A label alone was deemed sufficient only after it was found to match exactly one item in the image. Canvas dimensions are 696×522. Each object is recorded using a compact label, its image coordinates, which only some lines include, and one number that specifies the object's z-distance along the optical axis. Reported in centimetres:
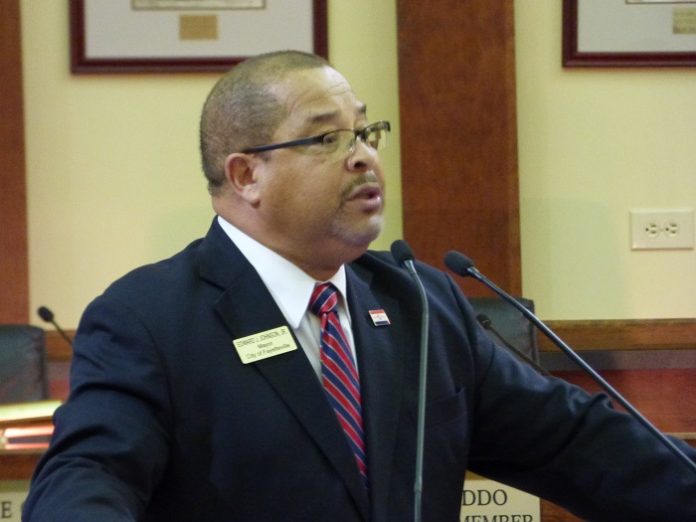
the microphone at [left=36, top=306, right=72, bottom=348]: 708
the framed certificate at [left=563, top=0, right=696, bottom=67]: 831
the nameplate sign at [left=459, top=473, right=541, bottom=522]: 513
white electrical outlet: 836
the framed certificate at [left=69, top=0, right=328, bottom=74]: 828
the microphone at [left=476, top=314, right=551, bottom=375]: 598
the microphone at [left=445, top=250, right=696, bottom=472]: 354
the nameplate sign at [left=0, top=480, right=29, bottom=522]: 500
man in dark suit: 353
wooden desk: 773
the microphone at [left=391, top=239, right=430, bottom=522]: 323
